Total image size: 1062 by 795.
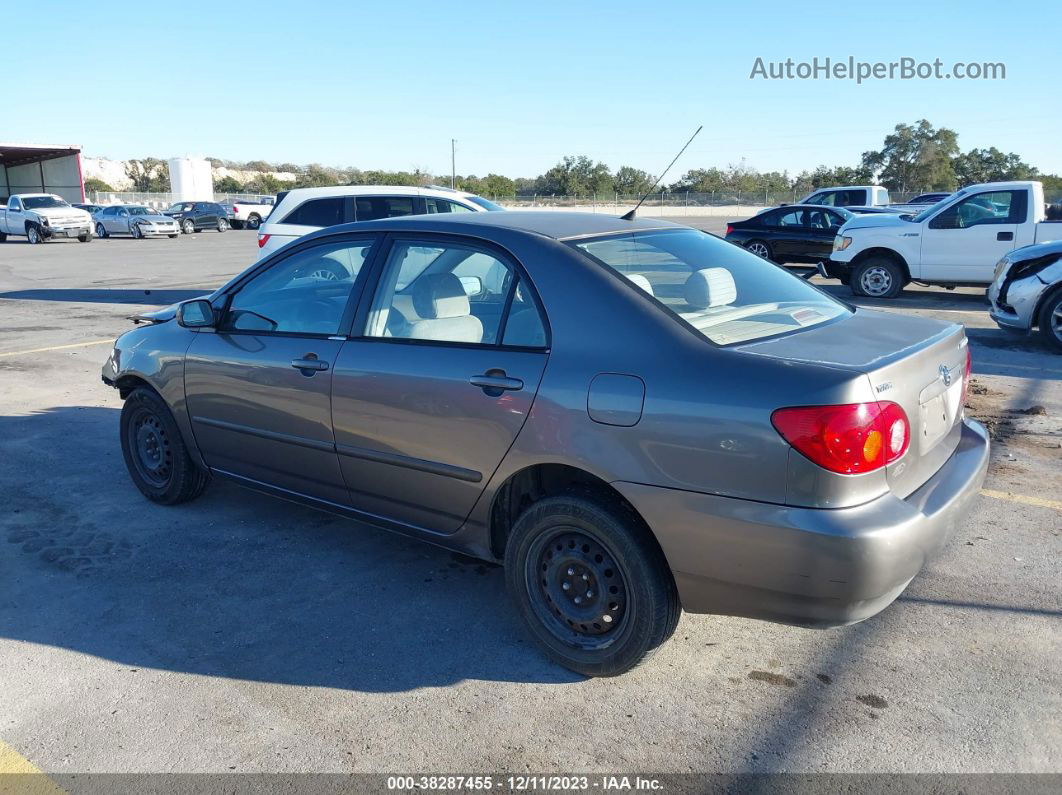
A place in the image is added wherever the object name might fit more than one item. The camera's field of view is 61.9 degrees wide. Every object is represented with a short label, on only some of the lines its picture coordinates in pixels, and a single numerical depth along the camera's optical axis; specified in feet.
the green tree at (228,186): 278.87
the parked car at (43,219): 102.83
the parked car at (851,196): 77.05
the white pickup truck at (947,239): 41.70
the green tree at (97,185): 257.14
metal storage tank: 201.26
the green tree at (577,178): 218.30
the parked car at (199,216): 129.47
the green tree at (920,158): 198.18
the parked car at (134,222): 115.14
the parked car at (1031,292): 30.27
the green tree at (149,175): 287.28
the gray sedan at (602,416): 9.24
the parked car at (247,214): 138.32
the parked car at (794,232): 56.03
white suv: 38.78
